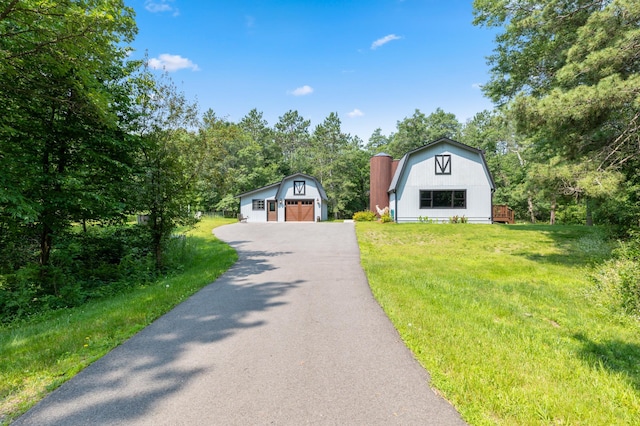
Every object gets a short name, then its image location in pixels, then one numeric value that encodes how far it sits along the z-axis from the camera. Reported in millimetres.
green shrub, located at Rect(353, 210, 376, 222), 25375
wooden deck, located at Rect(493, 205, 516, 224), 25047
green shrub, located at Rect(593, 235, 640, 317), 5097
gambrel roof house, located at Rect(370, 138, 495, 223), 20641
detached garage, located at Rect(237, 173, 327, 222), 29594
